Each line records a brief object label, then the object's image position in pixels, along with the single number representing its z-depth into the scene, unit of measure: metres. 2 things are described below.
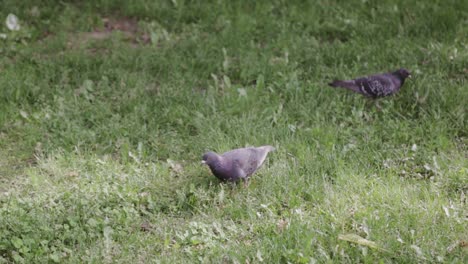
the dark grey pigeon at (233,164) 9.49
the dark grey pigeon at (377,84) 11.85
